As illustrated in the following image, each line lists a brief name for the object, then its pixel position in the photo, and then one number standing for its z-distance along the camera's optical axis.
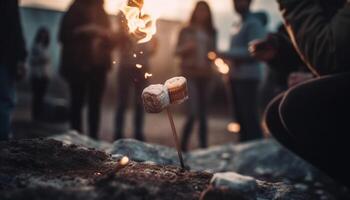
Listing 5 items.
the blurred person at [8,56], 3.90
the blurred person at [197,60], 6.75
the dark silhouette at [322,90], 2.42
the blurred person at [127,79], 6.75
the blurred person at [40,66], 10.13
